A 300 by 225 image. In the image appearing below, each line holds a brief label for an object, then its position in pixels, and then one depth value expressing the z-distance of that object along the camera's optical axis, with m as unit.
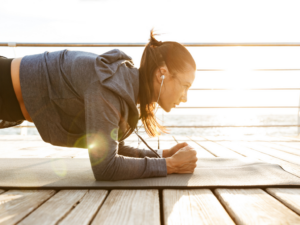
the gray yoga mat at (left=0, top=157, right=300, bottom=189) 0.94
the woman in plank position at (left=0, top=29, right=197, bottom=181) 0.95
